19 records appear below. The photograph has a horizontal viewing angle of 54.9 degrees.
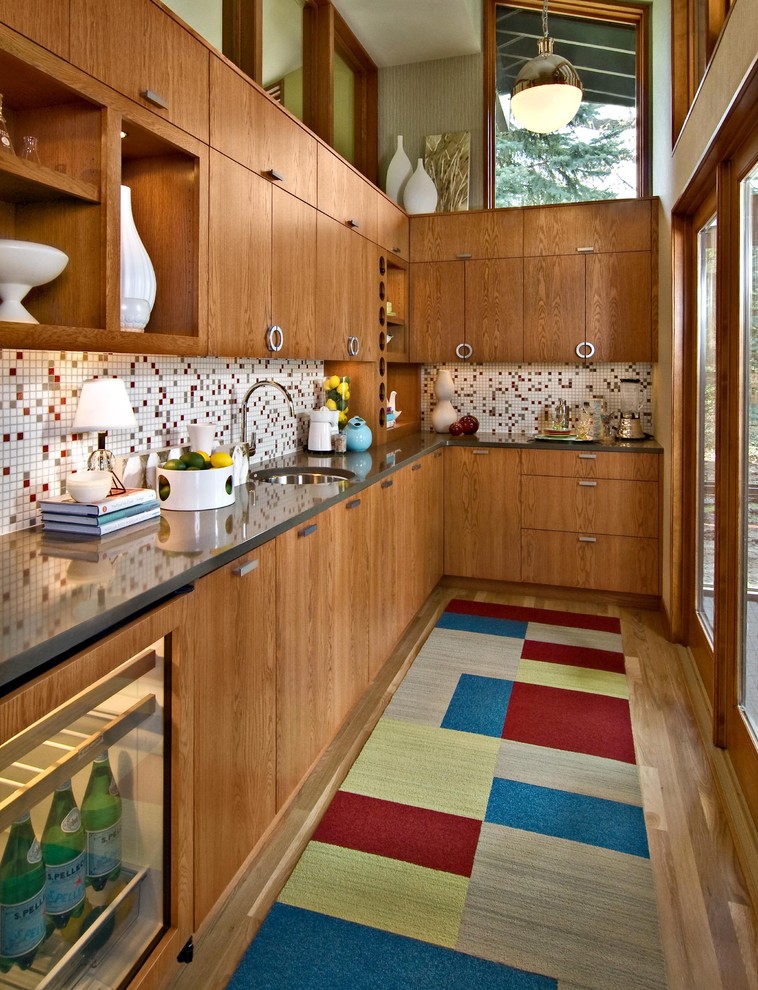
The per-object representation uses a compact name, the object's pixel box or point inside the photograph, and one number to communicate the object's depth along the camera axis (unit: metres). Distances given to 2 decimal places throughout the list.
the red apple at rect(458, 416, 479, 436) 4.75
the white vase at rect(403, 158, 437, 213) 4.70
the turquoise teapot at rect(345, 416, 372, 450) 3.74
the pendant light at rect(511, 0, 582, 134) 3.61
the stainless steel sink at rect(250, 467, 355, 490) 3.03
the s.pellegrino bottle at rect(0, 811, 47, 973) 1.12
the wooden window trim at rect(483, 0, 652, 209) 4.46
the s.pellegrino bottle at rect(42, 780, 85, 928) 1.23
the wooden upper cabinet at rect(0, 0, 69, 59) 1.49
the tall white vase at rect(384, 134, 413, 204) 4.76
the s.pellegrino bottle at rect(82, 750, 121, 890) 1.31
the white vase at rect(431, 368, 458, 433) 4.89
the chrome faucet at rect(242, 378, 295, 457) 2.83
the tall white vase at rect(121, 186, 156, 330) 1.97
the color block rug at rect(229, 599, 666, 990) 1.64
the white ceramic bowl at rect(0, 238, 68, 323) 1.58
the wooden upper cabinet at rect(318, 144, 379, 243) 3.19
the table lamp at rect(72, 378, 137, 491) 1.94
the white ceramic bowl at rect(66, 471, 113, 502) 1.87
